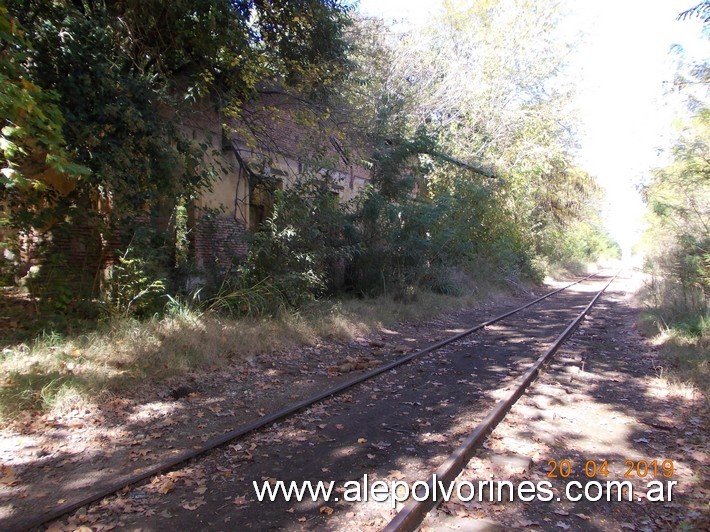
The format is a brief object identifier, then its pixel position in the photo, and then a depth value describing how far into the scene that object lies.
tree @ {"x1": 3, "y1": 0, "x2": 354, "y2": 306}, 7.07
